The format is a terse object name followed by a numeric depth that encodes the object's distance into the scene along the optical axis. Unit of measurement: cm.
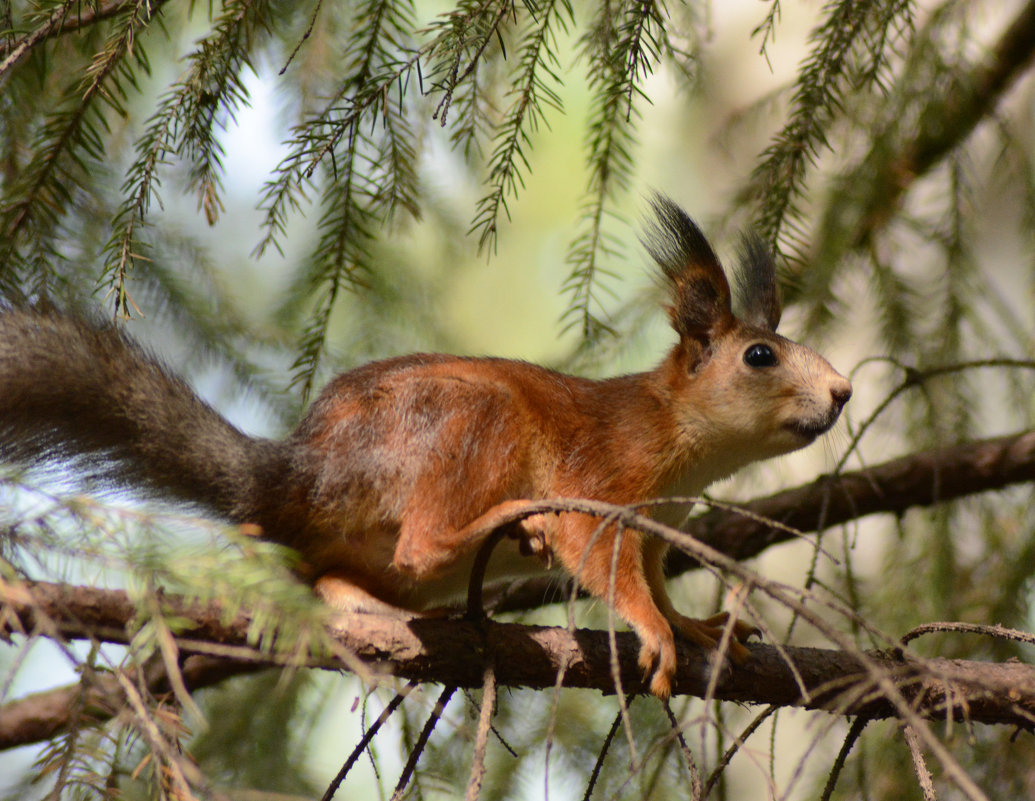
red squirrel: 551
